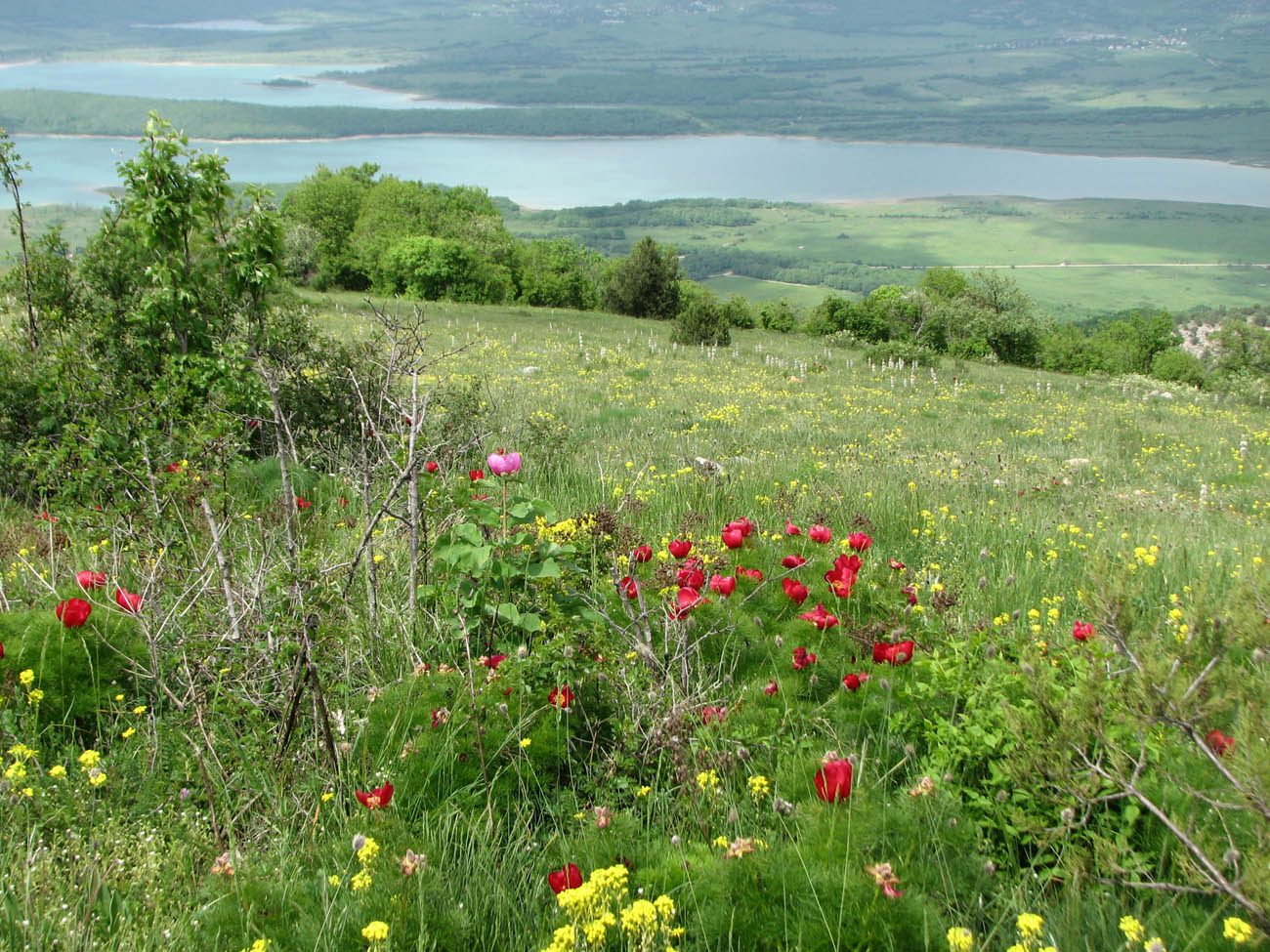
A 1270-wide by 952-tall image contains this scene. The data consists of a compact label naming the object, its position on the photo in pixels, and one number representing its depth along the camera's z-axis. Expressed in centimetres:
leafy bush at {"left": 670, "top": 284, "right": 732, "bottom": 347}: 2861
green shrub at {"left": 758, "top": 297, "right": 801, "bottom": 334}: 8138
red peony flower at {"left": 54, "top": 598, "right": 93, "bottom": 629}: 294
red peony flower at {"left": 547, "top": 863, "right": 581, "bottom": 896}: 181
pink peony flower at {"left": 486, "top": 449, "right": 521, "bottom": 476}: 312
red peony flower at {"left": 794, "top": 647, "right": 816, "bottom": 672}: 282
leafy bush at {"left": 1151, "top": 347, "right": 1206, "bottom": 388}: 7469
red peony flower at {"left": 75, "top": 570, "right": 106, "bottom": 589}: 332
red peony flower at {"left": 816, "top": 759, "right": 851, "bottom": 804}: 194
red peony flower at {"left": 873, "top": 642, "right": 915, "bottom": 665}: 271
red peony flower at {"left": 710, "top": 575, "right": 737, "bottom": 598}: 304
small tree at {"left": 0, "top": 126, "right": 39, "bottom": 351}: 620
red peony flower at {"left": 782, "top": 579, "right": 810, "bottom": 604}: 307
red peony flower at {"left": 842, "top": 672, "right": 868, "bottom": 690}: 269
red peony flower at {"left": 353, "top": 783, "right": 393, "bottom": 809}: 205
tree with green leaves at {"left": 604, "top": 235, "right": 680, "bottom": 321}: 5575
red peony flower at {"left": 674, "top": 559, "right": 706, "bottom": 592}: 308
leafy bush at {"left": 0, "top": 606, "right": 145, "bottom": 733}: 293
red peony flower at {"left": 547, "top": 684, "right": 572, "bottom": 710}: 259
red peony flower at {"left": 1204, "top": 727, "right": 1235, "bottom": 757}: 214
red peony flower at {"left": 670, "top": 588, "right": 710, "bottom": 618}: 292
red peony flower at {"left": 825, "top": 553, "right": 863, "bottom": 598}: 319
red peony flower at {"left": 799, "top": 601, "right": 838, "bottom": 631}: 293
